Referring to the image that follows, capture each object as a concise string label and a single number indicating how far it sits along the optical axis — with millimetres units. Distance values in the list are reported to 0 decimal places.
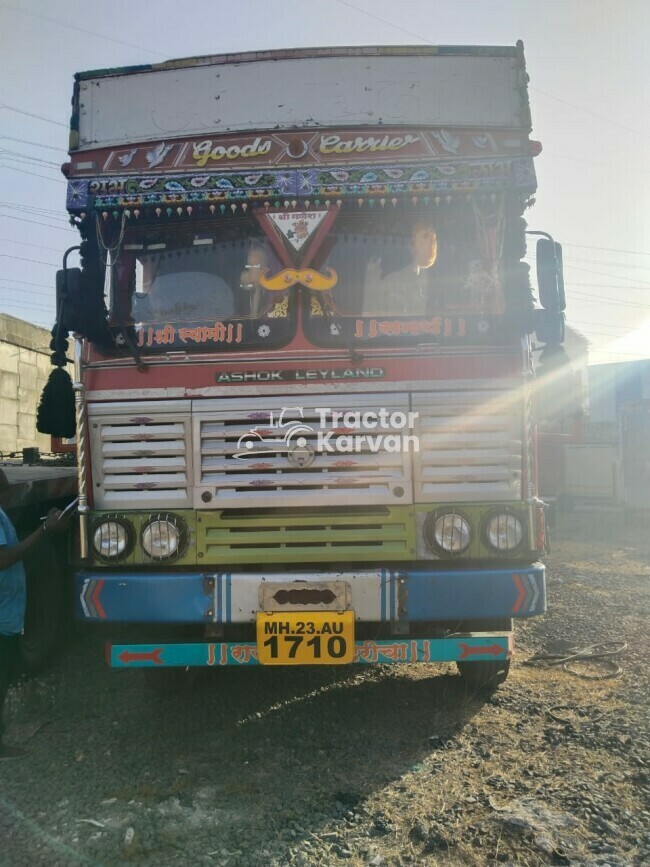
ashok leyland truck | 3656
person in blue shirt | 3725
